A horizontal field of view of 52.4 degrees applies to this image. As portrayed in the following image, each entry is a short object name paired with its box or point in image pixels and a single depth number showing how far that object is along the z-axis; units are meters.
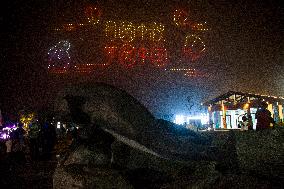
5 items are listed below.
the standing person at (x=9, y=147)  11.57
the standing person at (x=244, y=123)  15.50
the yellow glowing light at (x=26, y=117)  37.20
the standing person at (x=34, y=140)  11.28
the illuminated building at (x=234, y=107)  22.28
